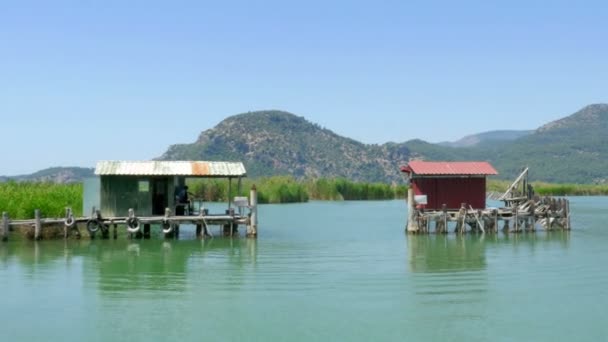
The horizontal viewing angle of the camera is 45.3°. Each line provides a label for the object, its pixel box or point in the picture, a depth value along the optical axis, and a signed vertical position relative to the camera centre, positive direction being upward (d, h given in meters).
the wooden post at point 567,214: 41.72 -1.17
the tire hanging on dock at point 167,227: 35.88 -1.57
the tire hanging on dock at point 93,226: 35.22 -1.48
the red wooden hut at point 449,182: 38.94 +0.65
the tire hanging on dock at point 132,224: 35.34 -1.43
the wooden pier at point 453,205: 38.72 -0.52
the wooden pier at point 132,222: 34.53 -1.31
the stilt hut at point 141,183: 35.91 +0.62
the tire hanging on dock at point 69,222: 34.84 -1.26
